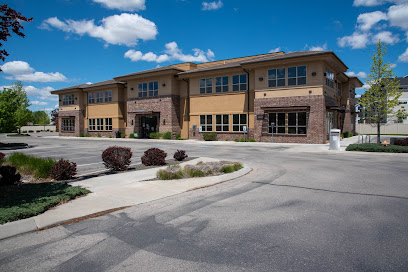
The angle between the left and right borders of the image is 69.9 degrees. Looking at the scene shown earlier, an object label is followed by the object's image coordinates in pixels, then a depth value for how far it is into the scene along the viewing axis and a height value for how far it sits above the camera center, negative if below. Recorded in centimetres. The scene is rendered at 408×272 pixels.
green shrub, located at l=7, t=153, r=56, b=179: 971 -125
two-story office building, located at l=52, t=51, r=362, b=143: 2606 +328
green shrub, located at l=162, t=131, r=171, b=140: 3447 -77
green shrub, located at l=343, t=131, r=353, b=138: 3716 -71
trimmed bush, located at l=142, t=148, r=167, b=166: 1260 -123
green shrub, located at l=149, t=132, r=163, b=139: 3506 -67
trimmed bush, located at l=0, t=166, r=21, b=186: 837 -132
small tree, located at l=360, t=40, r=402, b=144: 2195 +275
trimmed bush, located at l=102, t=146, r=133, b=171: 1112 -109
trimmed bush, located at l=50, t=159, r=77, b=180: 951 -134
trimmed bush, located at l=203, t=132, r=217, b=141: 3150 -74
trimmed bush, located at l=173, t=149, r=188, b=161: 1443 -131
